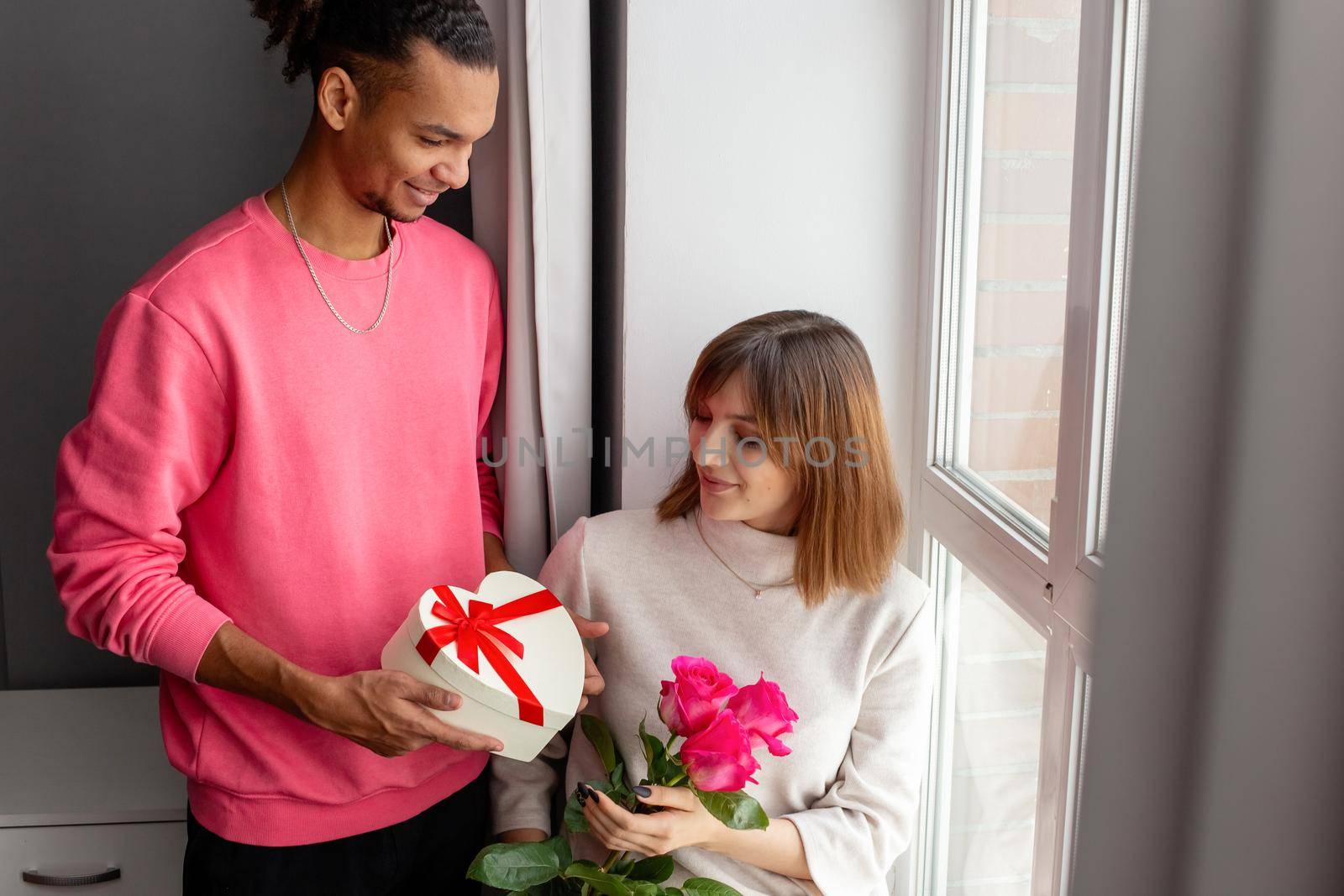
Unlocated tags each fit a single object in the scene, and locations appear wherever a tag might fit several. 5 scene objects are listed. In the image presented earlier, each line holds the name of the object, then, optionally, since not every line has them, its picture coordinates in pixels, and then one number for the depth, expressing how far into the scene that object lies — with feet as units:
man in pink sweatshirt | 3.70
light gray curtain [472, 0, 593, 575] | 4.51
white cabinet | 5.12
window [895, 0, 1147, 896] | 3.38
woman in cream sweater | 4.03
